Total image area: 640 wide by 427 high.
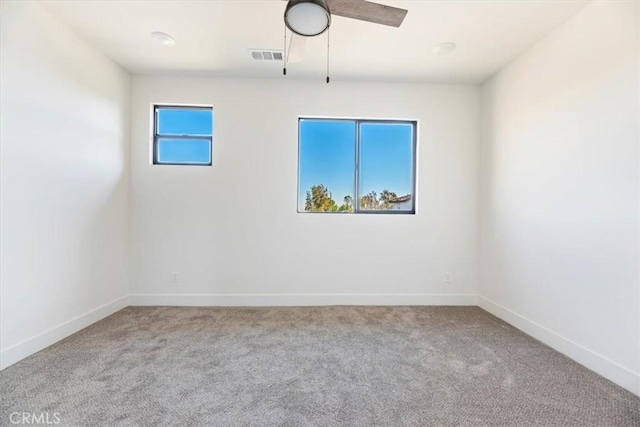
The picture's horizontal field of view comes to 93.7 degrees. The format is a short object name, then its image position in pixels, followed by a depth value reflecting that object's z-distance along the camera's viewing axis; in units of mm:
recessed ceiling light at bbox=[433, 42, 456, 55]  2850
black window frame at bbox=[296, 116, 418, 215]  3816
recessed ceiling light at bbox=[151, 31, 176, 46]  2748
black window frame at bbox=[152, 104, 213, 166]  3697
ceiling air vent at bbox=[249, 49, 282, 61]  3030
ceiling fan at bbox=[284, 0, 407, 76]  1601
